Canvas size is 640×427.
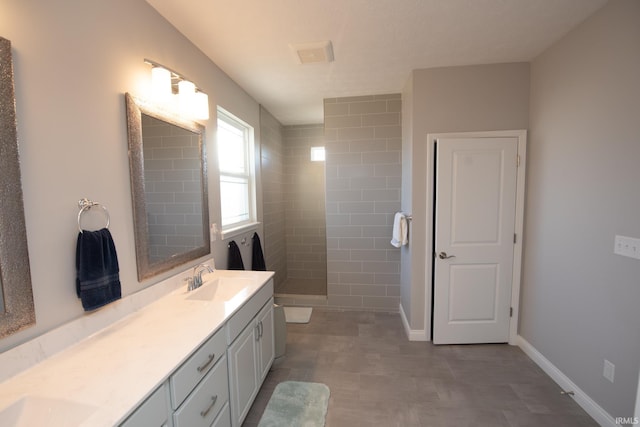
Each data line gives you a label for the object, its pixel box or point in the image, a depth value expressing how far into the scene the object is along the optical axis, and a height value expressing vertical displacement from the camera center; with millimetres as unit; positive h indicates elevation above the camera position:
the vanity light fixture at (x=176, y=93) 1638 +644
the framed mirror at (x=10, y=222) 957 -103
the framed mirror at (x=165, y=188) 1557 +30
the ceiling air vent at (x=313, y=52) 2082 +1105
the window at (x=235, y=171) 2699 +228
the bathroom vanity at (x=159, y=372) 873 -664
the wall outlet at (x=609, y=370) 1672 -1116
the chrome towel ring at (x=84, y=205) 1239 -55
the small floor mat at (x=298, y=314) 3246 -1515
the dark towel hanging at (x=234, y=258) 2535 -616
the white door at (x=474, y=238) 2498 -450
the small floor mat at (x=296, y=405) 1764 -1481
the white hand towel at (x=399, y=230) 2912 -428
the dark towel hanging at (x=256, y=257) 3025 -722
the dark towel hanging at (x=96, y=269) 1215 -352
